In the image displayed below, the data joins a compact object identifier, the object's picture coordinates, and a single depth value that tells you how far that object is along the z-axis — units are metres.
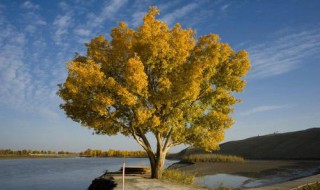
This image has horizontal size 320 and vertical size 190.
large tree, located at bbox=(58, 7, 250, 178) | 22.98
